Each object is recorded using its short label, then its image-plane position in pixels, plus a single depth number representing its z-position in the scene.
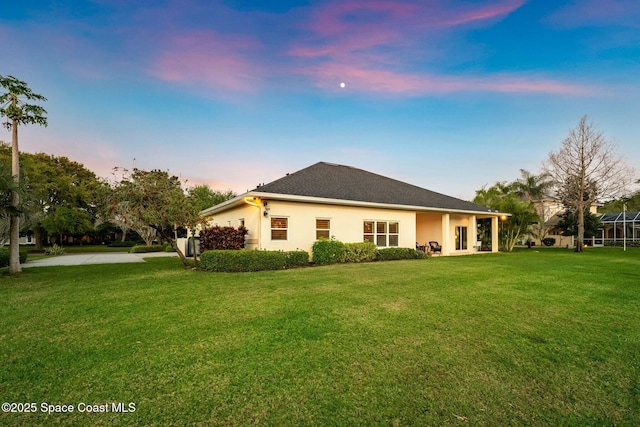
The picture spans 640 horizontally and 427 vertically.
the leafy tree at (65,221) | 26.38
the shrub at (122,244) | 35.97
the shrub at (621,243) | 28.52
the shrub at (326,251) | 12.61
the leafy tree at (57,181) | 25.36
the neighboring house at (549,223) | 30.55
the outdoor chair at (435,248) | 19.33
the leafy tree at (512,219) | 22.19
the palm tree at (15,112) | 10.23
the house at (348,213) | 12.52
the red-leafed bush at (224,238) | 12.22
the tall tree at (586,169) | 22.30
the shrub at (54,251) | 21.22
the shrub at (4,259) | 12.55
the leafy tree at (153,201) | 10.66
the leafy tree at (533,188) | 28.76
